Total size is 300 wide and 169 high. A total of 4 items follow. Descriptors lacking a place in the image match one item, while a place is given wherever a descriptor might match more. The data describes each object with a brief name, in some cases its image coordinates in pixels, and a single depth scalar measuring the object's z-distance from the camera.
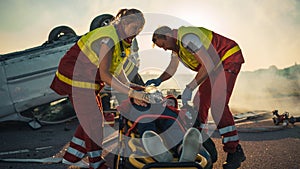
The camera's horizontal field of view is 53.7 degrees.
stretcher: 2.14
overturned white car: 6.61
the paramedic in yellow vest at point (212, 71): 3.54
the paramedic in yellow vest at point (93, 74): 3.05
